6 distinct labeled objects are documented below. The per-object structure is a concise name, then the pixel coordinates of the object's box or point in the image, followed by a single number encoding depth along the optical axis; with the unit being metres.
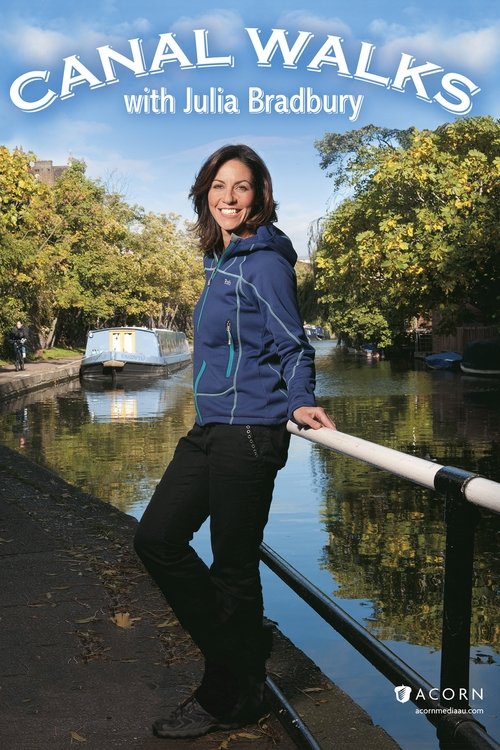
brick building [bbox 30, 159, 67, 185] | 109.62
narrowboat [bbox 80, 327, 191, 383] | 38.84
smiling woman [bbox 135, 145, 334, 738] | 3.32
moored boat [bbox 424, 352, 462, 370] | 44.66
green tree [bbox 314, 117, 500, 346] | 33.72
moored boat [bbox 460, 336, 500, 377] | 39.03
